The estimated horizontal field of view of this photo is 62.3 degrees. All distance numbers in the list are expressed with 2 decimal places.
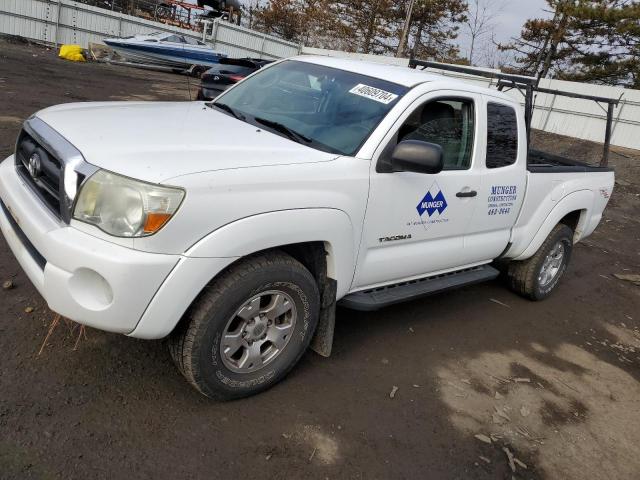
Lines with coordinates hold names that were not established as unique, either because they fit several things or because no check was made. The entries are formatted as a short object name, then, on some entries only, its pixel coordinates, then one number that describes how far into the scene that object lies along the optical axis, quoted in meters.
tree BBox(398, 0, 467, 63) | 37.56
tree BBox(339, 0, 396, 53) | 38.41
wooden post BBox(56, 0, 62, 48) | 23.14
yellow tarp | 20.20
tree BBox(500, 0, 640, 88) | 26.89
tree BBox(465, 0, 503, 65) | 38.78
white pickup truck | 2.34
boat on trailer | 21.30
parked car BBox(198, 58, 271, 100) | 11.11
